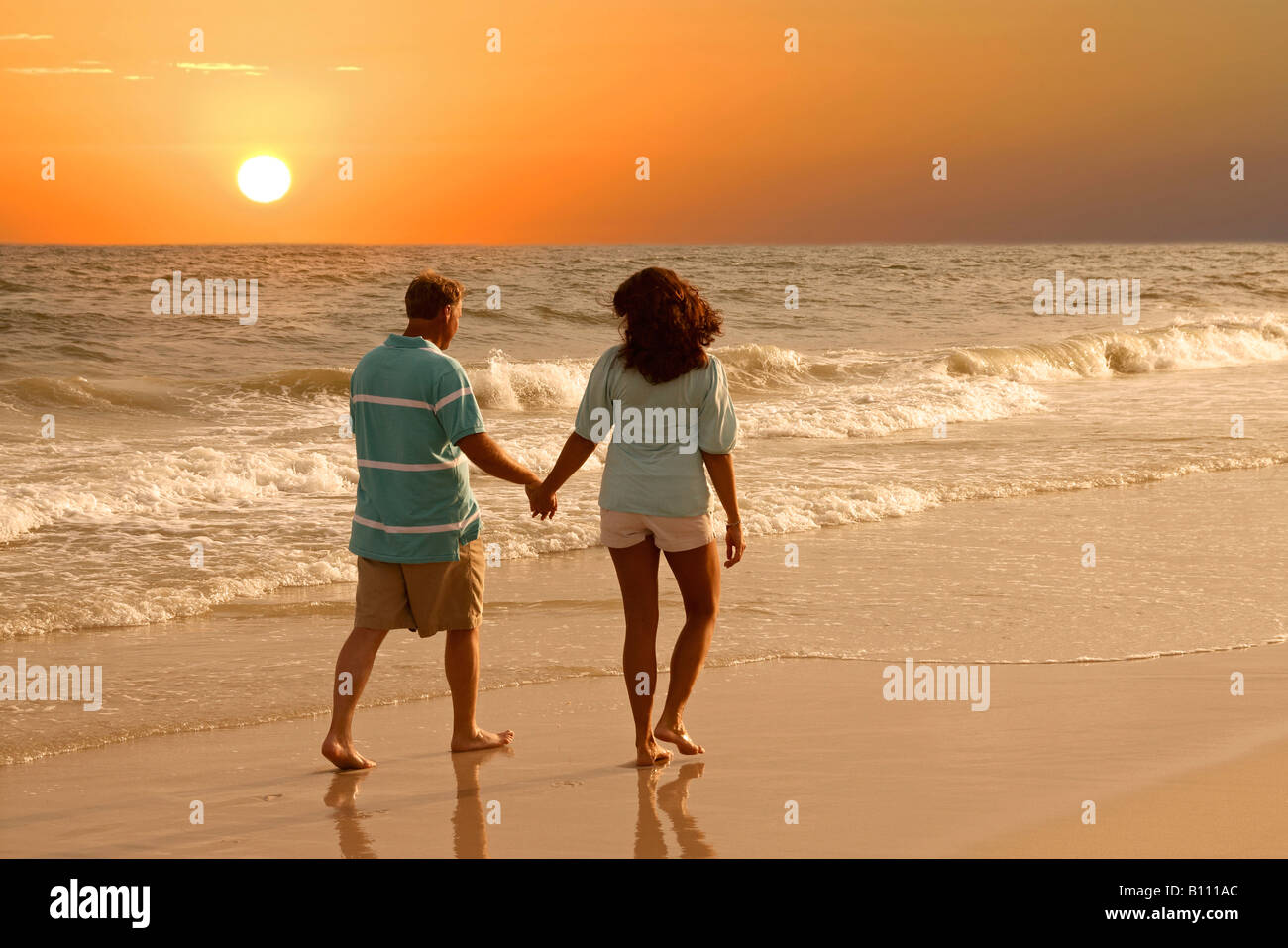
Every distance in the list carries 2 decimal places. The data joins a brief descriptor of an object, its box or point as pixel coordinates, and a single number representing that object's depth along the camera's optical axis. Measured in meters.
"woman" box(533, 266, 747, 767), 4.48
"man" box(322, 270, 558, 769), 4.46
